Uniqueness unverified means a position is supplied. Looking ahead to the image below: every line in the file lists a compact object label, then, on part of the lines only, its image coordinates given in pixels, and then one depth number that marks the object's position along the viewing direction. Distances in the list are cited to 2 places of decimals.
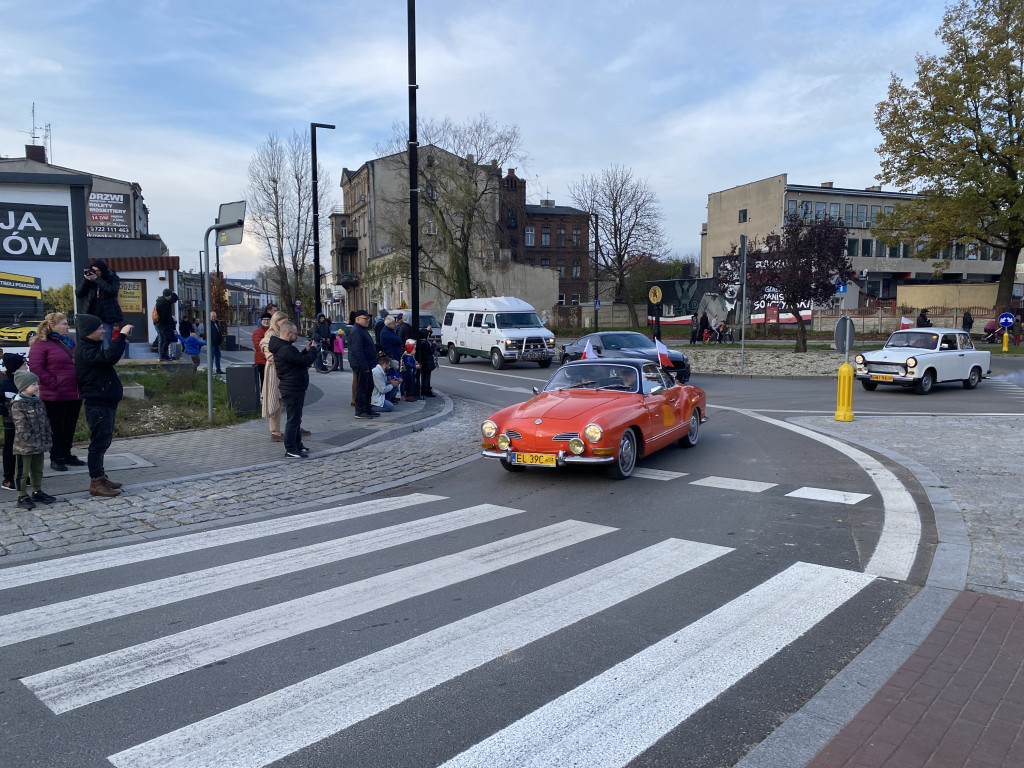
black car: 19.44
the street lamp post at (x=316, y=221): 22.94
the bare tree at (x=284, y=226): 46.31
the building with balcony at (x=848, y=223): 67.38
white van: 26.06
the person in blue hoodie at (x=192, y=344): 19.16
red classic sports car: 8.21
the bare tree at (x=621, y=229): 52.44
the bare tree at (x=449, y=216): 44.31
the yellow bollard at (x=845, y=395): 13.07
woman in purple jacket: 8.03
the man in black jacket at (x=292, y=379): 9.91
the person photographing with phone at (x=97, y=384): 7.45
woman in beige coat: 10.77
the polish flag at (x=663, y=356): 19.52
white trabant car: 17.38
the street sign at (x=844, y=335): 13.83
